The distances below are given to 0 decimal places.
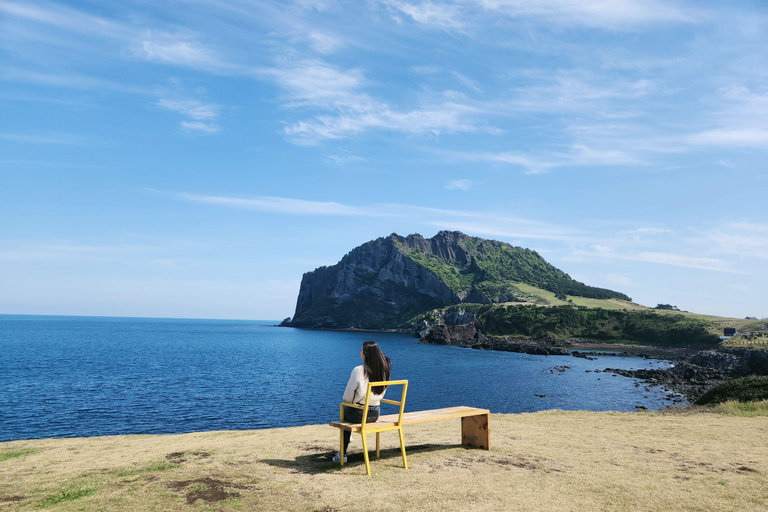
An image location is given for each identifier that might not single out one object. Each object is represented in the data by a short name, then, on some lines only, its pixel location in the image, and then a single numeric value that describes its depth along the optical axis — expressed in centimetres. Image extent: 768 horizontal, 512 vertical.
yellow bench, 988
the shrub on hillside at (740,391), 2370
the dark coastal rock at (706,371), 6209
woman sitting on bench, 1025
